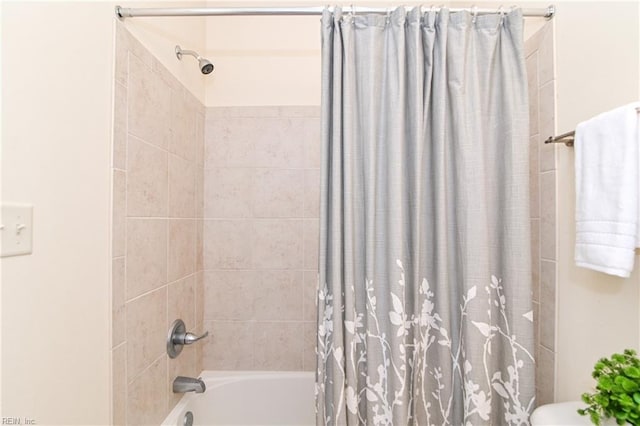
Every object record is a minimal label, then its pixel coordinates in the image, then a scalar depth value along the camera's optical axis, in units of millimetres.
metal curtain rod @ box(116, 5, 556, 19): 945
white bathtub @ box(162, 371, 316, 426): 1583
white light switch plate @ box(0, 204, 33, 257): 597
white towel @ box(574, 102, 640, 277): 651
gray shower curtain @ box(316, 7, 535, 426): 902
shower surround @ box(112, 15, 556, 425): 1020
